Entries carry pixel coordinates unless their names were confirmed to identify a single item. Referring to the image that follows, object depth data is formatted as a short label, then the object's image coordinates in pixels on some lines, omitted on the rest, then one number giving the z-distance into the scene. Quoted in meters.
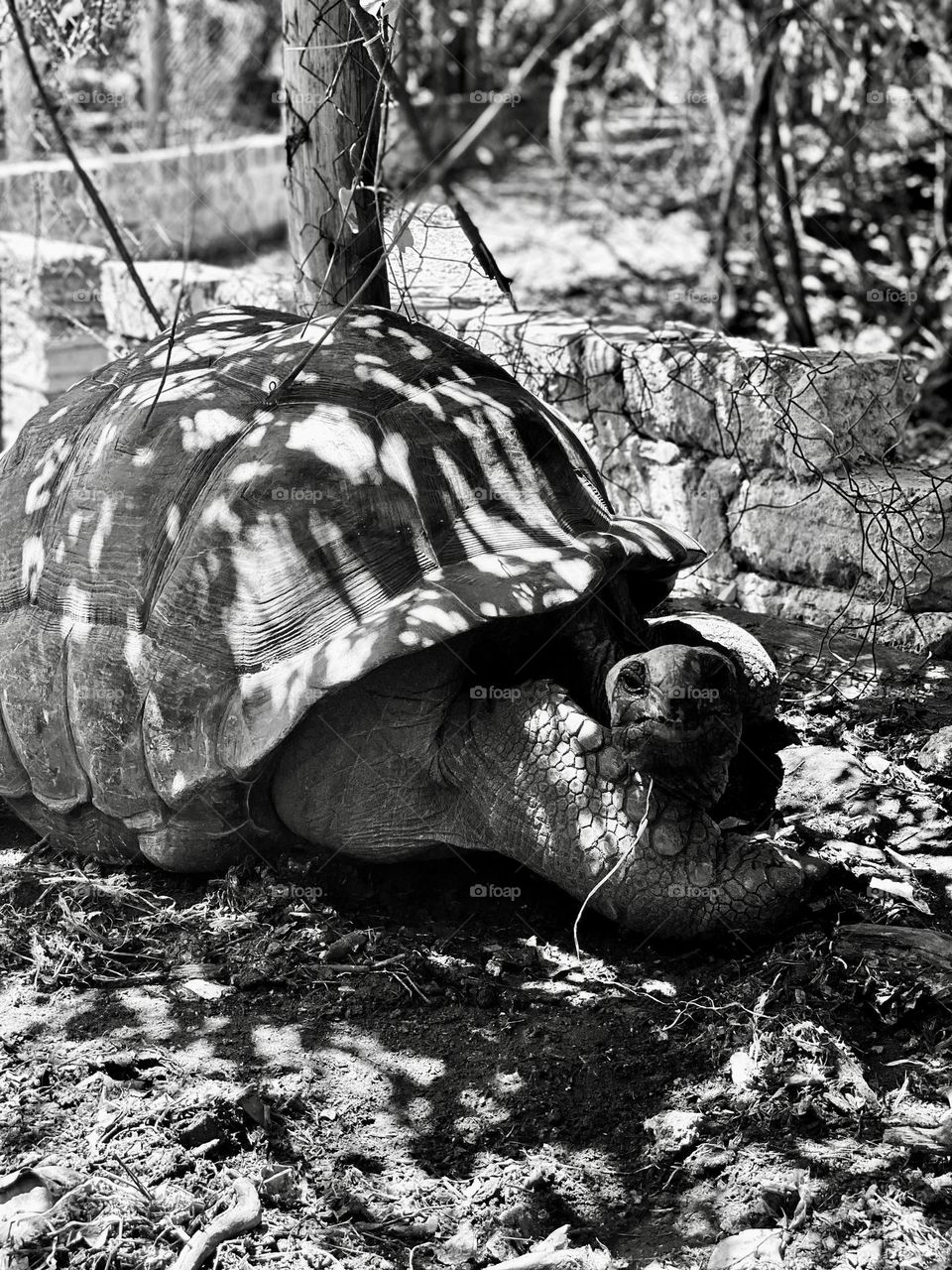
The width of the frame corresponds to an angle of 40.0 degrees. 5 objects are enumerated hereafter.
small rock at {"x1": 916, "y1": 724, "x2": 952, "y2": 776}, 3.43
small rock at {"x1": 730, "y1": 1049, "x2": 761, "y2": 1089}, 2.42
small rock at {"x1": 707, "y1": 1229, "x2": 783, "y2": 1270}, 2.02
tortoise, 2.77
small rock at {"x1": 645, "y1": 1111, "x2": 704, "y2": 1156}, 2.30
